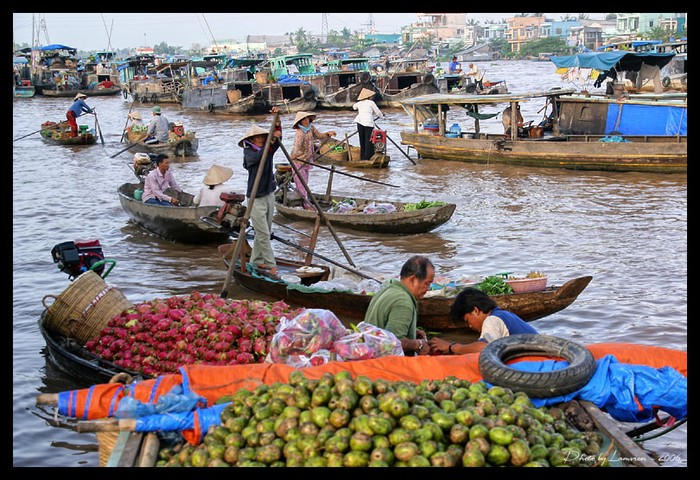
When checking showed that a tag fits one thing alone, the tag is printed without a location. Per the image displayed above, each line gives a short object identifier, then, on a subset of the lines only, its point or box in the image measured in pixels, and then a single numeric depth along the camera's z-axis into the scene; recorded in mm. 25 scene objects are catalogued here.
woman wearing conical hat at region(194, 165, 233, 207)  9273
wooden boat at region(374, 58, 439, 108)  28578
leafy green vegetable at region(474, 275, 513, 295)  6551
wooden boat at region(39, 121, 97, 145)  20391
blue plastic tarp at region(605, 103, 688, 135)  14055
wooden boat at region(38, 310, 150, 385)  5254
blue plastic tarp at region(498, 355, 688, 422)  3924
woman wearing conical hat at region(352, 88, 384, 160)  14867
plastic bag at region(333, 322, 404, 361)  4445
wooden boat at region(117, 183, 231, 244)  9445
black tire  3820
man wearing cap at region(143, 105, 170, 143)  17703
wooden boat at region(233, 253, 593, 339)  6441
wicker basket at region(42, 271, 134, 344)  5652
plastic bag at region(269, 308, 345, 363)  4523
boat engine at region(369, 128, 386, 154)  15609
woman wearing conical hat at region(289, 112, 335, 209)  10859
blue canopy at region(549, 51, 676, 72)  20266
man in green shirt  4801
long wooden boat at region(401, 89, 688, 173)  13867
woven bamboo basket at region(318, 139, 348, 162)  15977
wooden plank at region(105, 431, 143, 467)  3330
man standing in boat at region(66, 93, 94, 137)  19672
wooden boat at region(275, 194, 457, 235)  9930
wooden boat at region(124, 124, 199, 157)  17828
